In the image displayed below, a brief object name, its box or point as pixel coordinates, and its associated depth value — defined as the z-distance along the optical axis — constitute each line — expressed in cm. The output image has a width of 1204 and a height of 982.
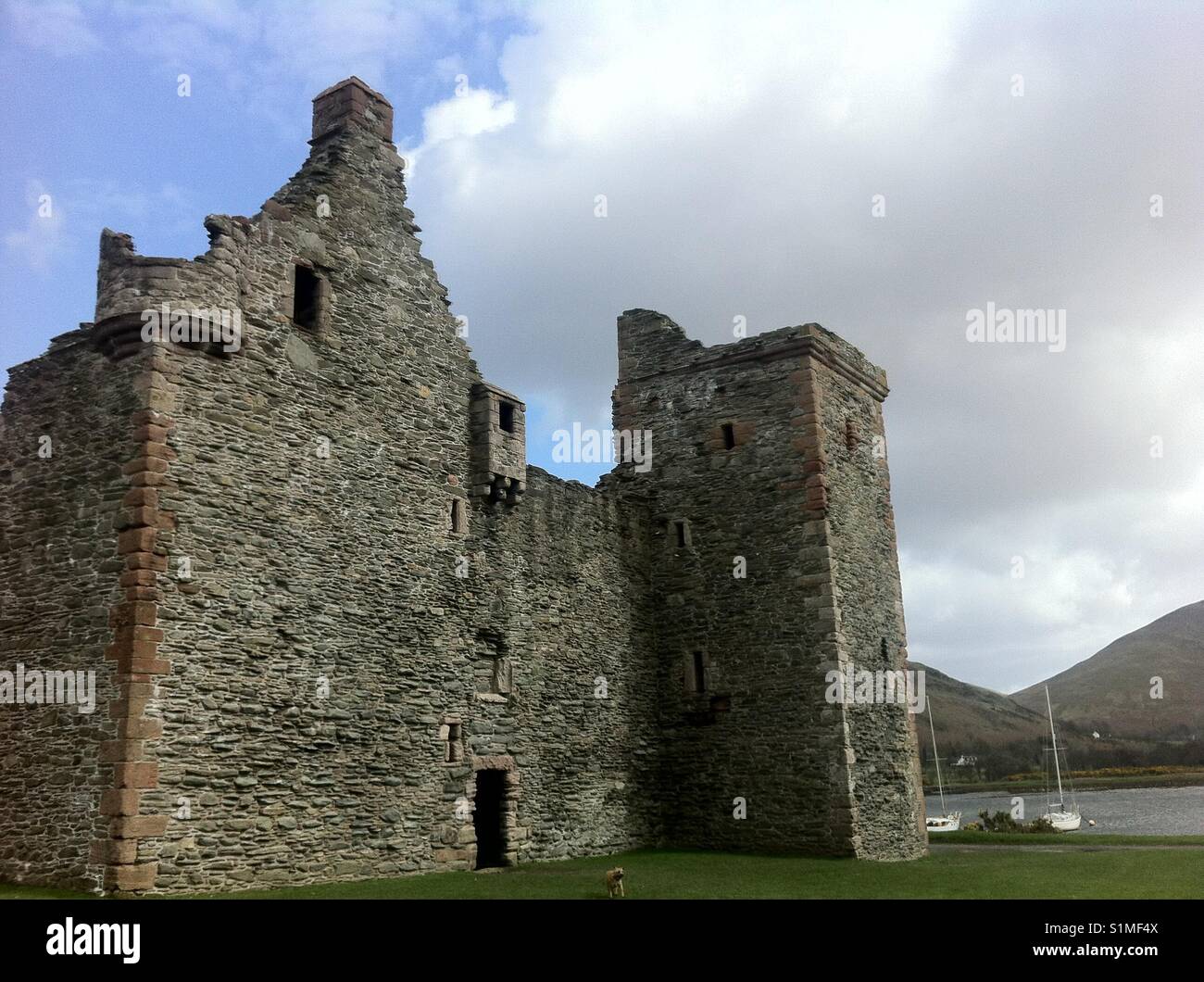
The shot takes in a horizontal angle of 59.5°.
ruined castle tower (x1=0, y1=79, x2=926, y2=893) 1319
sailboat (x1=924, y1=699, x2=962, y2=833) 4519
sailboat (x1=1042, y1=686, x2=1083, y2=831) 4938
